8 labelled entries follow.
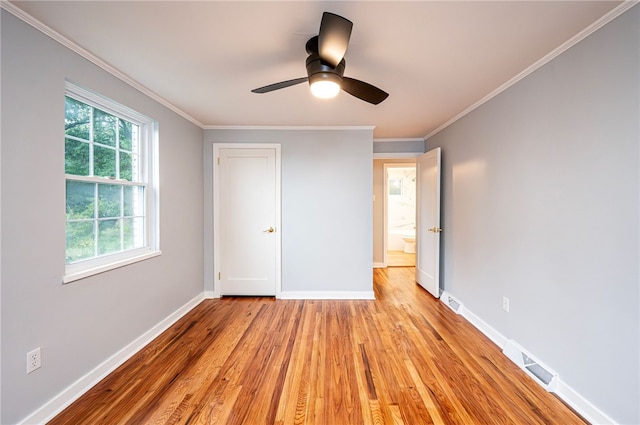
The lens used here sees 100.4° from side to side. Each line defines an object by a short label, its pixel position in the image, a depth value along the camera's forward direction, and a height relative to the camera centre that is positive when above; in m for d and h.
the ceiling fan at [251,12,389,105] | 1.32 +0.85
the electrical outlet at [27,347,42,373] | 1.50 -0.88
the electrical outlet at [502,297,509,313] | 2.36 -0.86
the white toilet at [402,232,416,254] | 6.64 -0.91
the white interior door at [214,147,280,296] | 3.60 -0.20
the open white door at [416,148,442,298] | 3.58 -0.22
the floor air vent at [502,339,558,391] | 1.85 -1.20
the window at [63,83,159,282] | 1.84 +0.17
